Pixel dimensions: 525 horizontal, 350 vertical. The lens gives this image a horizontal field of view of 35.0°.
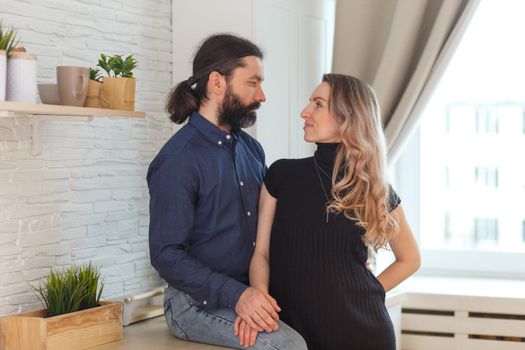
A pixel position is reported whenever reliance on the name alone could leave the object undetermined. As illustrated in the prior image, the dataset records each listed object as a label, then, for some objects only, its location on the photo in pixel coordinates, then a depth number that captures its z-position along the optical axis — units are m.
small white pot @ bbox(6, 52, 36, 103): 2.24
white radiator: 3.17
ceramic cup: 2.39
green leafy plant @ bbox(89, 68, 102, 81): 2.53
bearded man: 2.36
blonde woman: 2.42
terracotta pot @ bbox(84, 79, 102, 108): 2.51
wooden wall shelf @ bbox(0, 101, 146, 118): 2.18
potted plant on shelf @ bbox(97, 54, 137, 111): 2.56
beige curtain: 3.23
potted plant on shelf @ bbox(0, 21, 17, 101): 2.18
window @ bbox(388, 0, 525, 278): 3.58
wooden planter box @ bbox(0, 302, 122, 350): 2.35
